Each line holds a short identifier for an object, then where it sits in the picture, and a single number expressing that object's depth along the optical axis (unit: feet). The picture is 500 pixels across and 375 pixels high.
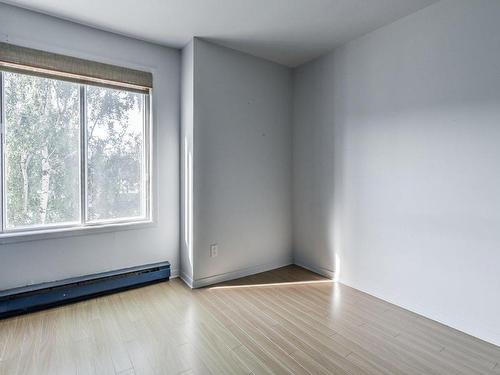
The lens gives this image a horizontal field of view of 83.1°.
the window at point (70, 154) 7.90
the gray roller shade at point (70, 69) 7.64
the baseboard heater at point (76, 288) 7.54
